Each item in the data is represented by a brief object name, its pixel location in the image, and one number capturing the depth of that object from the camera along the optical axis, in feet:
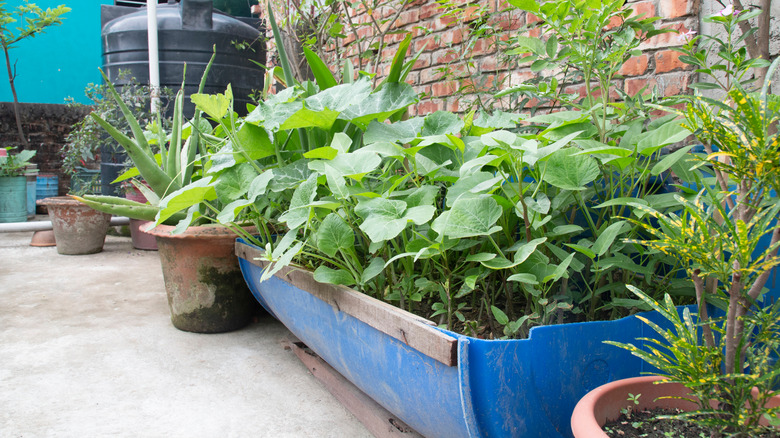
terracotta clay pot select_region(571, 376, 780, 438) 2.06
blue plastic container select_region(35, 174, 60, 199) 15.79
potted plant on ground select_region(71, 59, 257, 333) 5.88
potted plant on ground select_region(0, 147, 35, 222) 13.12
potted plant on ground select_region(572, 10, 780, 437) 1.69
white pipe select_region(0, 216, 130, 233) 11.29
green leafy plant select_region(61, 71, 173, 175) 11.13
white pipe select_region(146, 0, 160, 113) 11.59
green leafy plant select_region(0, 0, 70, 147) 16.38
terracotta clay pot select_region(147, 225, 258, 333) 5.85
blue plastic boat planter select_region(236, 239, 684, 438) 2.44
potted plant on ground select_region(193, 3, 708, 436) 2.55
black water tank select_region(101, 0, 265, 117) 12.28
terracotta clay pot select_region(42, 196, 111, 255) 10.46
